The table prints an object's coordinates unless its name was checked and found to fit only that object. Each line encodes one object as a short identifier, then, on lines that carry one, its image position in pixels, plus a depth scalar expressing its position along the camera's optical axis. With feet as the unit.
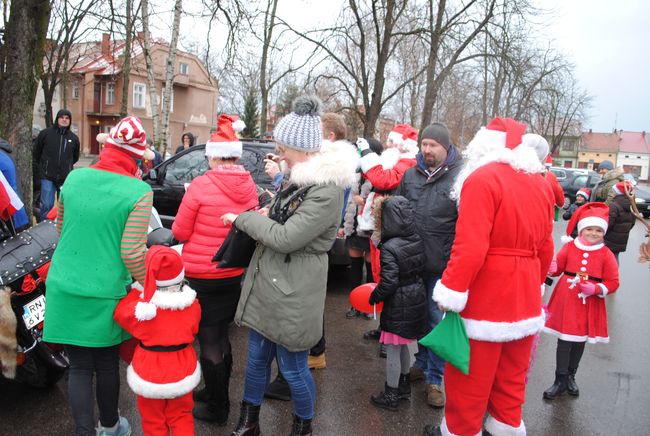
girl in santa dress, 12.80
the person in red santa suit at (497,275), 8.40
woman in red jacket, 9.86
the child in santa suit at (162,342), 8.31
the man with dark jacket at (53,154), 27.94
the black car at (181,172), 20.27
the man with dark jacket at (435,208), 12.05
